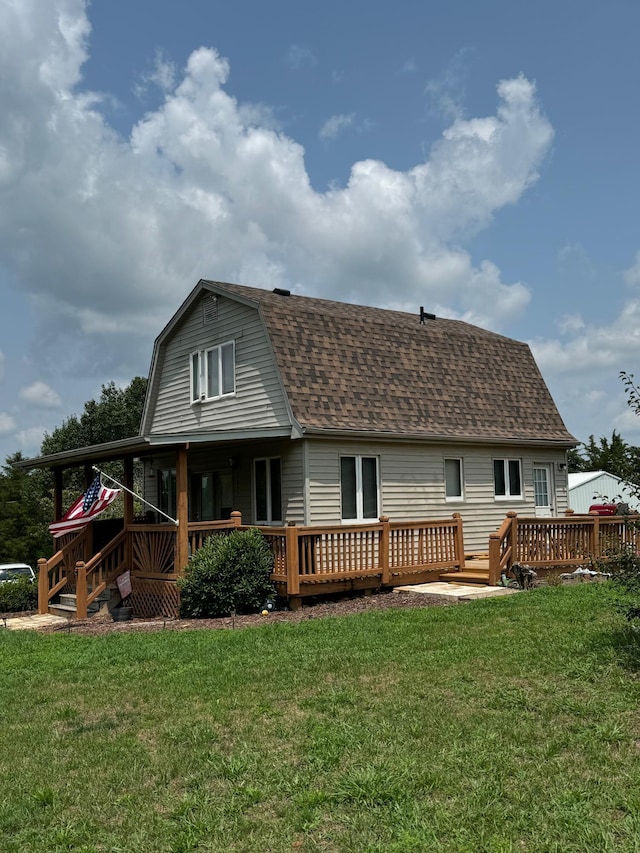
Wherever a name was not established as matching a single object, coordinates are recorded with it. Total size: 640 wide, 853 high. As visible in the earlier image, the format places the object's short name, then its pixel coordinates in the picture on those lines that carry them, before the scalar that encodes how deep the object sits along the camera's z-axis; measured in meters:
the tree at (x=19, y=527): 27.78
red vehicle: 30.45
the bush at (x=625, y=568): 7.71
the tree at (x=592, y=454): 52.05
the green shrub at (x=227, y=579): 13.29
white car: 23.75
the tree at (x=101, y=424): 41.22
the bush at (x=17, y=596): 17.77
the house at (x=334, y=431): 15.16
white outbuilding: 37.47
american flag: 14.15
